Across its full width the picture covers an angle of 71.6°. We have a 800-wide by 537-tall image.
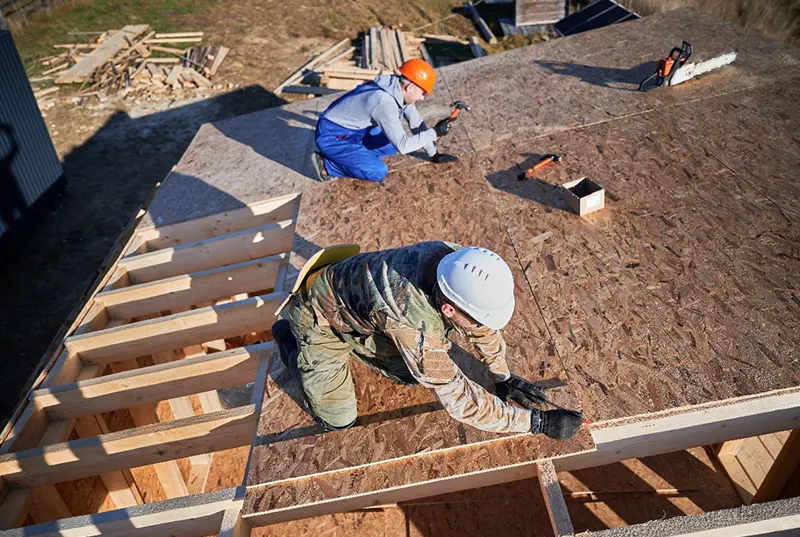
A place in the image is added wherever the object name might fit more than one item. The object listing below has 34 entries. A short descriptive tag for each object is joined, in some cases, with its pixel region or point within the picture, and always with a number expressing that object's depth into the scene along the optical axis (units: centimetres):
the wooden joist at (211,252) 612
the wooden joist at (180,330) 509
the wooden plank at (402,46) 1403
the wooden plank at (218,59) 1429
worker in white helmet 298
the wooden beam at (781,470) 462
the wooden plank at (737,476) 550
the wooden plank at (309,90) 1253
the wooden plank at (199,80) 1388
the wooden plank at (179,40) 1556
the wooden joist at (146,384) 464
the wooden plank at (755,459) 577
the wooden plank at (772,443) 607
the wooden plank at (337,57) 1414
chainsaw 682
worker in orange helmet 566
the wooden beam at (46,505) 444
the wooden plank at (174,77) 1383
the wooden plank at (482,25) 1512
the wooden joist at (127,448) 416
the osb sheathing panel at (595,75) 689
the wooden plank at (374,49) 1341
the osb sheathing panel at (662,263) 386
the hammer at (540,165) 591
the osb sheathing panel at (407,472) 352
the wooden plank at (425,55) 1417
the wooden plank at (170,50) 1507
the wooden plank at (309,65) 1377
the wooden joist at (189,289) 561
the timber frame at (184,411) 361
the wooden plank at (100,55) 1412
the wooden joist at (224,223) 667
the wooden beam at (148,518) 365
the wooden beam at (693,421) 360
